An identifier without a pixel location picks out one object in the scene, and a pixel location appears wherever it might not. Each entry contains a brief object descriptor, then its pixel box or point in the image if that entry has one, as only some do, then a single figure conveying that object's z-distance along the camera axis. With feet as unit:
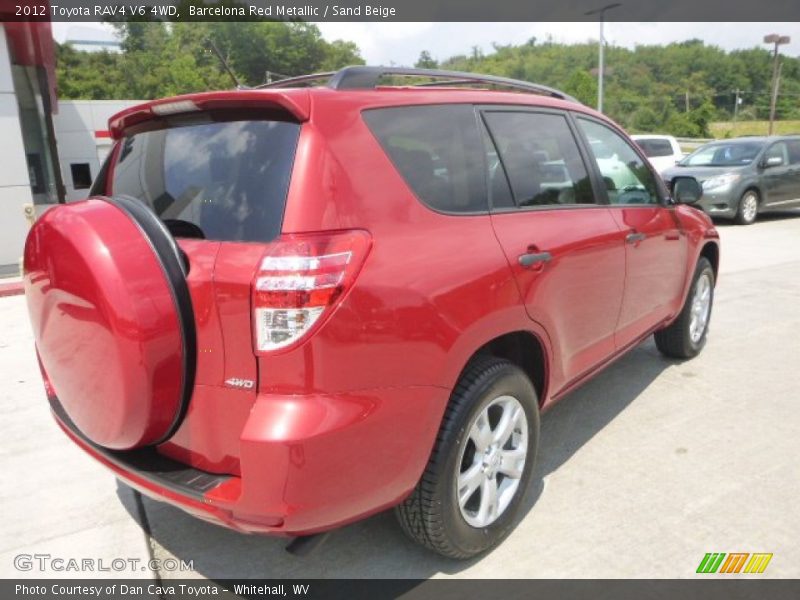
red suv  6.13
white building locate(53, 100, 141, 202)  72.46
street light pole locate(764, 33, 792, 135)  123.54
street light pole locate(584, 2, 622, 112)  93.61
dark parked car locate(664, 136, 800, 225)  39.88
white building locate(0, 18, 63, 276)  31.40
